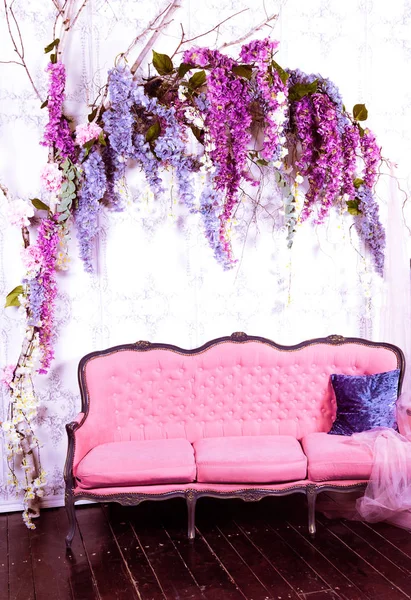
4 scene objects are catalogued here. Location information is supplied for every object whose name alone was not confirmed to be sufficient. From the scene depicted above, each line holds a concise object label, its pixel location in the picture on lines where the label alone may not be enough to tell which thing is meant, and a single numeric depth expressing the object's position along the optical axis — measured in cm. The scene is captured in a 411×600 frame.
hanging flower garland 387
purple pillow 391
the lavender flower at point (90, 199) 390
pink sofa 360
